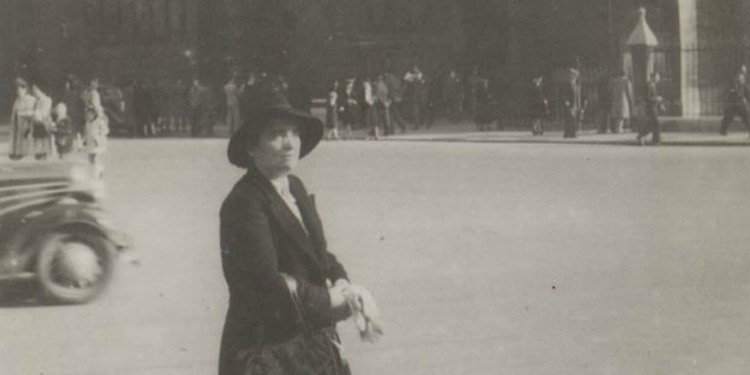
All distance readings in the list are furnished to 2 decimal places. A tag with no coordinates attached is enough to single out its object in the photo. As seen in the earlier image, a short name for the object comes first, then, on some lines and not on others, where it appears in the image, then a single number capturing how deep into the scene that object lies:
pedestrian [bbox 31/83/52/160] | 29.48
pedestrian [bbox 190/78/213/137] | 46.31
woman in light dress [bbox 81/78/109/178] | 24.75
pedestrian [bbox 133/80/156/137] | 46.62
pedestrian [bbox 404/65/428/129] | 45.50
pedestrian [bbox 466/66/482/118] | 48.78
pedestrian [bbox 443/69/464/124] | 49.97
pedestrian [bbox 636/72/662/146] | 32.34
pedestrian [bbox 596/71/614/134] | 38.25
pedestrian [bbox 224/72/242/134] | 42.88
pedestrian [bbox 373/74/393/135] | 41.19
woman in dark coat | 4.91
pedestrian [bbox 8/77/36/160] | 29.92
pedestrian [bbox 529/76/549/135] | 38.62
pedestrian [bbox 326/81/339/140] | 40.34
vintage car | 11.51
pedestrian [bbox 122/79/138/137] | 46.96
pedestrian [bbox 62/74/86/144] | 36.47
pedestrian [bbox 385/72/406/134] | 43.78
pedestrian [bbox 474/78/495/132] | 42.62
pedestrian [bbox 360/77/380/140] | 40.38
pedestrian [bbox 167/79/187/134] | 50.50
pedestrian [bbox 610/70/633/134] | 37.50
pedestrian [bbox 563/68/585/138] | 36.25
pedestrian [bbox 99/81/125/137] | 45.94
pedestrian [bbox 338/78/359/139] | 41.97
